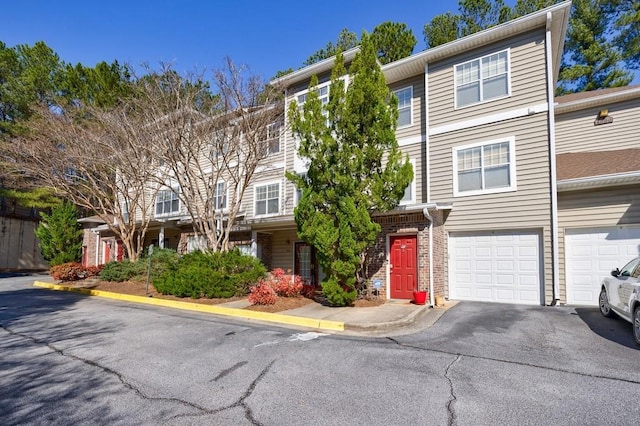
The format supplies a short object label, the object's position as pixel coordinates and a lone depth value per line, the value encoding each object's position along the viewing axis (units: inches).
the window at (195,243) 655.7
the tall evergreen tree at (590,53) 777.6
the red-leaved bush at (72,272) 656.4
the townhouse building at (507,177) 402.3
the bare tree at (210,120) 533.0
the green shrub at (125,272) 624.2
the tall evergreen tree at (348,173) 394.9
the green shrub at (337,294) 394.0
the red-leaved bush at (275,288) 403.2
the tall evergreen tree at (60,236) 866.8
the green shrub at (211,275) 467.8
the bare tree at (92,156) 601.3
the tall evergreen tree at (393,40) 828.0
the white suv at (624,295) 246.8
